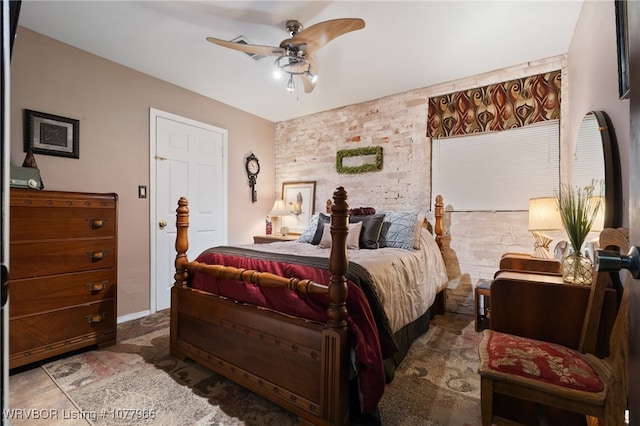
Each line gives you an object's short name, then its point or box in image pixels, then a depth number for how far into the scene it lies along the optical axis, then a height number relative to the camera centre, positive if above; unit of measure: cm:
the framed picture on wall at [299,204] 438 +15
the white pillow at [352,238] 276 -23
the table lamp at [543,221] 224 -5
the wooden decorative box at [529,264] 220 -39
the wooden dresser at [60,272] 192 -43
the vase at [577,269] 147 -29
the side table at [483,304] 265 -88
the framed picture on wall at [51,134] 238 +68
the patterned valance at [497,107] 277 +111
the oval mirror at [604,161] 147 +30
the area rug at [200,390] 154 -107
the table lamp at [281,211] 432 +4
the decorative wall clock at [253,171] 434 +65
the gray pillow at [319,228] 314 -16
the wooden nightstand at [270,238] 399 -34
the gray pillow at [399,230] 272 -16
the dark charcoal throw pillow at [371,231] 278 -17
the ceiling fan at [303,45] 192 +124
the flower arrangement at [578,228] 149 -8
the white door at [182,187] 322 +33
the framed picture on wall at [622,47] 126 +74
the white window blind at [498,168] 278 +48
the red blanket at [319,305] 138 -50
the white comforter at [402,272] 182 -44
